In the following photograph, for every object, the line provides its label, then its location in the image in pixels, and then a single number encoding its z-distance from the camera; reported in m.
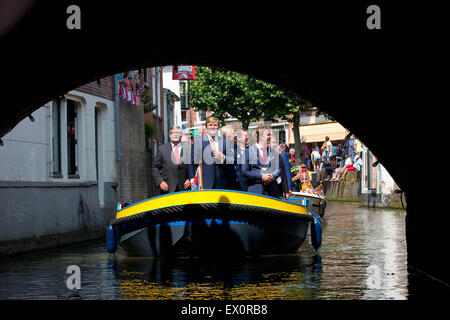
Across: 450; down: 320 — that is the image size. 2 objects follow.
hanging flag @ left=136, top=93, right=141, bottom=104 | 20.47
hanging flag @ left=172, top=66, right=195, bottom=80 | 23.91
